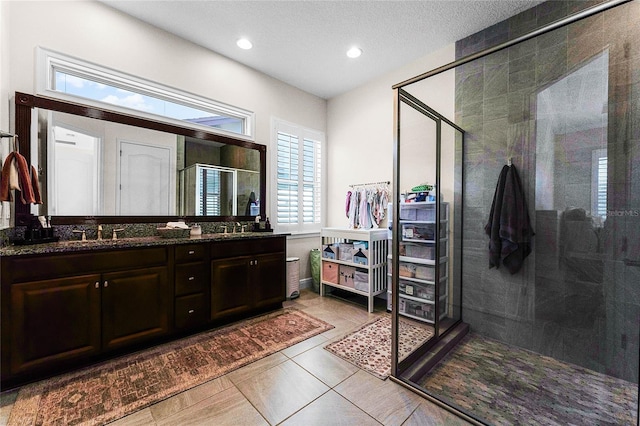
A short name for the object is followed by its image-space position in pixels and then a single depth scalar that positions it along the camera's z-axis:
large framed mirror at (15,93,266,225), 2.22
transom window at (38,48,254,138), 2.30
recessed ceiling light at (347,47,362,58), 3.14
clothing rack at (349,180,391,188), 3.69
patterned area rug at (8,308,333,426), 1.58
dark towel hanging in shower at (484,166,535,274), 2.21
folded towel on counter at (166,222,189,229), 2.70
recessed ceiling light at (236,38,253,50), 2.98
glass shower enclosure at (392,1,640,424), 1.72
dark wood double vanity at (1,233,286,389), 1.75
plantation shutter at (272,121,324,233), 3.95
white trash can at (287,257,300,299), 3.64
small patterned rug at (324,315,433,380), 2.11
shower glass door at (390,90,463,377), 2.39
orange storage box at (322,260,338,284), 3.64
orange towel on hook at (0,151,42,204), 1.84
